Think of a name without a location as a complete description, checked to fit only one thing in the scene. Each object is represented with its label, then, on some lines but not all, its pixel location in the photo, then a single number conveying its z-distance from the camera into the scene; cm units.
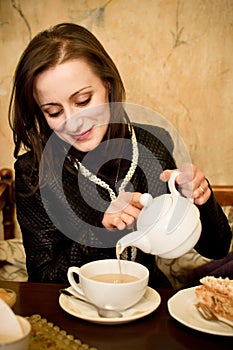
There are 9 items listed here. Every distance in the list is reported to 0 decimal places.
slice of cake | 102
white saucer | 102
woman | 144
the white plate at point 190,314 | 99
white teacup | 102
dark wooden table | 95
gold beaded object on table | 94
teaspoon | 104
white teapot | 104
